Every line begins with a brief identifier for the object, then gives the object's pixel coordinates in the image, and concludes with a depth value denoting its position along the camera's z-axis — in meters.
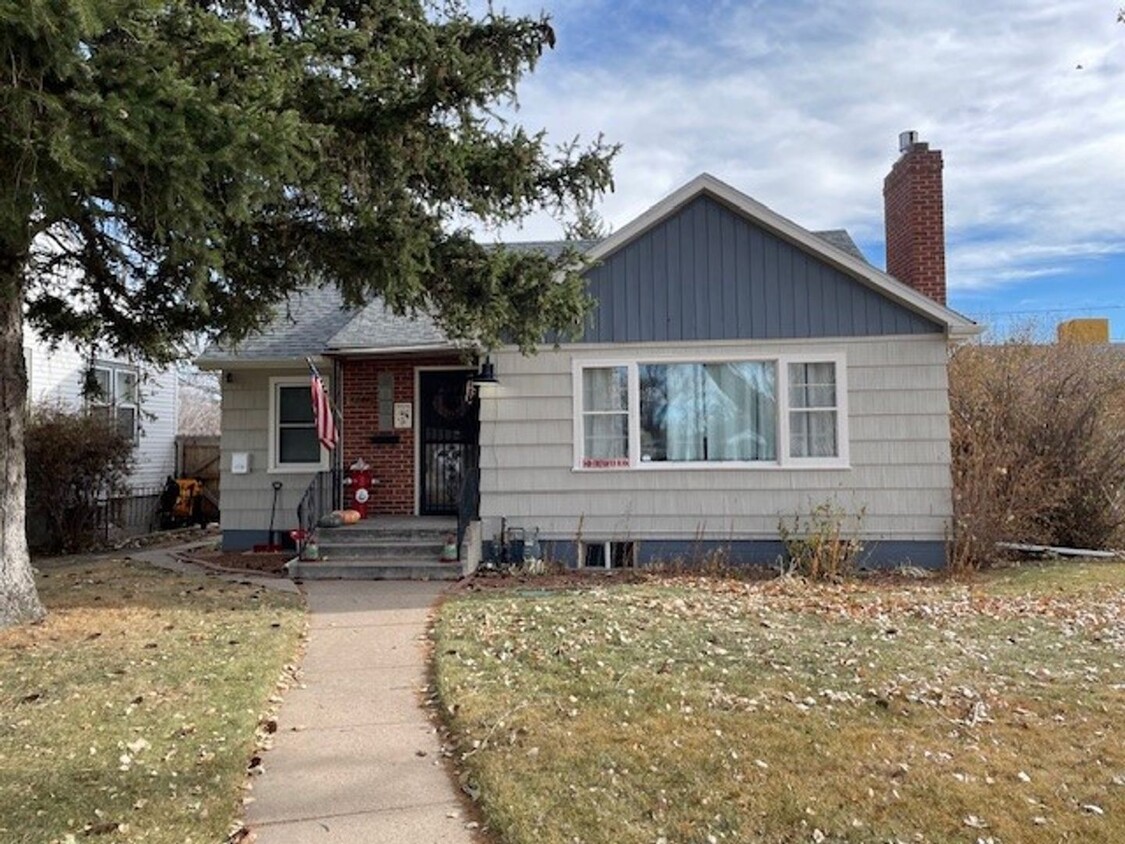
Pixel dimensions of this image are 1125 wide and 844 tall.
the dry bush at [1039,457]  10.47
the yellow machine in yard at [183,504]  17.77
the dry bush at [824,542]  9.88
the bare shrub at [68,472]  13.25
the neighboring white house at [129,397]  16.02
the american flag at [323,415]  10.34
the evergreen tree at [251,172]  4.69
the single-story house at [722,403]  10.34
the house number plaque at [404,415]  12.30
